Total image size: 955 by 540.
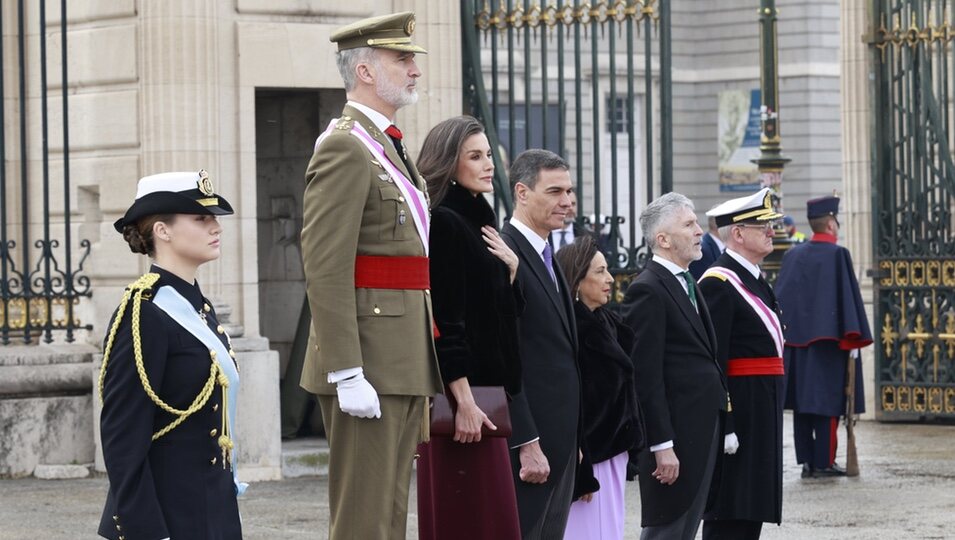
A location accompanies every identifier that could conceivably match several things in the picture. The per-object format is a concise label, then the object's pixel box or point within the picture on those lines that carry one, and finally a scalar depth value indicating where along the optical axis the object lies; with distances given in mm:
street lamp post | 15180
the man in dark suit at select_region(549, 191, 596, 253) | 14773
